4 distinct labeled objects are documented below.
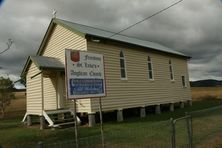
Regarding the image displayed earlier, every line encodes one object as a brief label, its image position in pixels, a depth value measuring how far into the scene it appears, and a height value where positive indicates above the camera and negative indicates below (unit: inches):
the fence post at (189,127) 284.3 -31.7
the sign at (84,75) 254.1 +26.6
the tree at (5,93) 1290.6 +62.2
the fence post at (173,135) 252.5 -34.7
